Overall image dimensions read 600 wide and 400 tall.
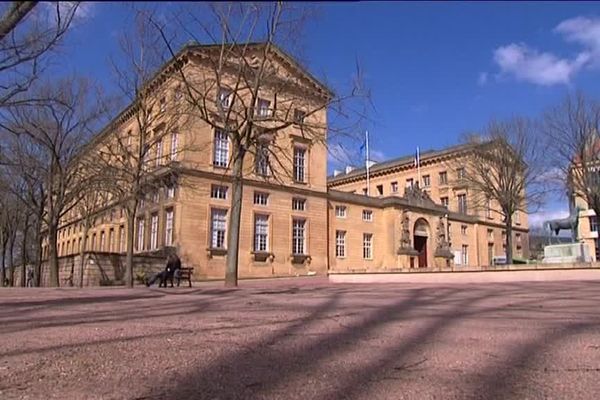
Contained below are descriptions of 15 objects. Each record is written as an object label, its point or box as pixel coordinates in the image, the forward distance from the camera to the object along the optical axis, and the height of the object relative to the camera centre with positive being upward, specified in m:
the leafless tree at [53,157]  28.16 +5.77
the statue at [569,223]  37.69 +2.79
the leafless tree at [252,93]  18.95 +6.28
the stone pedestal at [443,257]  56.78 +0.87
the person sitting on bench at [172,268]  25.08 -0.04
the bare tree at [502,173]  40.62 +6.81
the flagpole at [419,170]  72.57 +12.19
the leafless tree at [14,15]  7.56 +3.43
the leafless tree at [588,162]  33.84 +6.12
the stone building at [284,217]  26.75 +4.28
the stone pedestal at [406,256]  54.34 +0.93
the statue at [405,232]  55.03 +3.29
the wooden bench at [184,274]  25.92 -0.34
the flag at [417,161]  69.76 +13.18
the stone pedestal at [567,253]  32.39 +0.70
